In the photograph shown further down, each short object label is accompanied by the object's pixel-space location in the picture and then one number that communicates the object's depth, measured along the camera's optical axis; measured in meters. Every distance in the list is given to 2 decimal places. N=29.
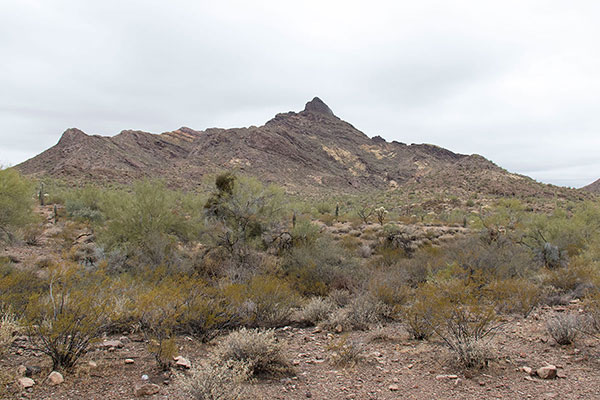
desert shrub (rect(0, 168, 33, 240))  13.18
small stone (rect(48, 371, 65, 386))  4.80
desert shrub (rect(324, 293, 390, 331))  8.23
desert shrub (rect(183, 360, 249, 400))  4.34
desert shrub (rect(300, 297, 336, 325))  8.72
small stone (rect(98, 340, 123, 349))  6.33
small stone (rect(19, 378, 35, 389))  4.57
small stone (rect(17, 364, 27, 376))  4.88
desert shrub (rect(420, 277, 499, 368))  5.77
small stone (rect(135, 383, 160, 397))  4.75
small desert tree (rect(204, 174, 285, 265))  13.96
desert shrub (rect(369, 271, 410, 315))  9.28
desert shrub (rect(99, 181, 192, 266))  12.39
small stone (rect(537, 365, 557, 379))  5.25
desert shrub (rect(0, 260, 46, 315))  6.52
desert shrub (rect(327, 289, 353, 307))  10.01
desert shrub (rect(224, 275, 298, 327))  7.91
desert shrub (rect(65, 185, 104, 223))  22.69
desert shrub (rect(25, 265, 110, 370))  5.19
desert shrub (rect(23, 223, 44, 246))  16.11
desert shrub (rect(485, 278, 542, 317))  8.01
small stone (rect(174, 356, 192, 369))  5.70
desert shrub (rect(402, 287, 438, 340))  7.01
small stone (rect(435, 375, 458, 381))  5.42
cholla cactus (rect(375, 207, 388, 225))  25.15
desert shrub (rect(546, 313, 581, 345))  6.61
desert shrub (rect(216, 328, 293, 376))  5.74
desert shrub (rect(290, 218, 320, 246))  15.59
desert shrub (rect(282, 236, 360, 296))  11.29
